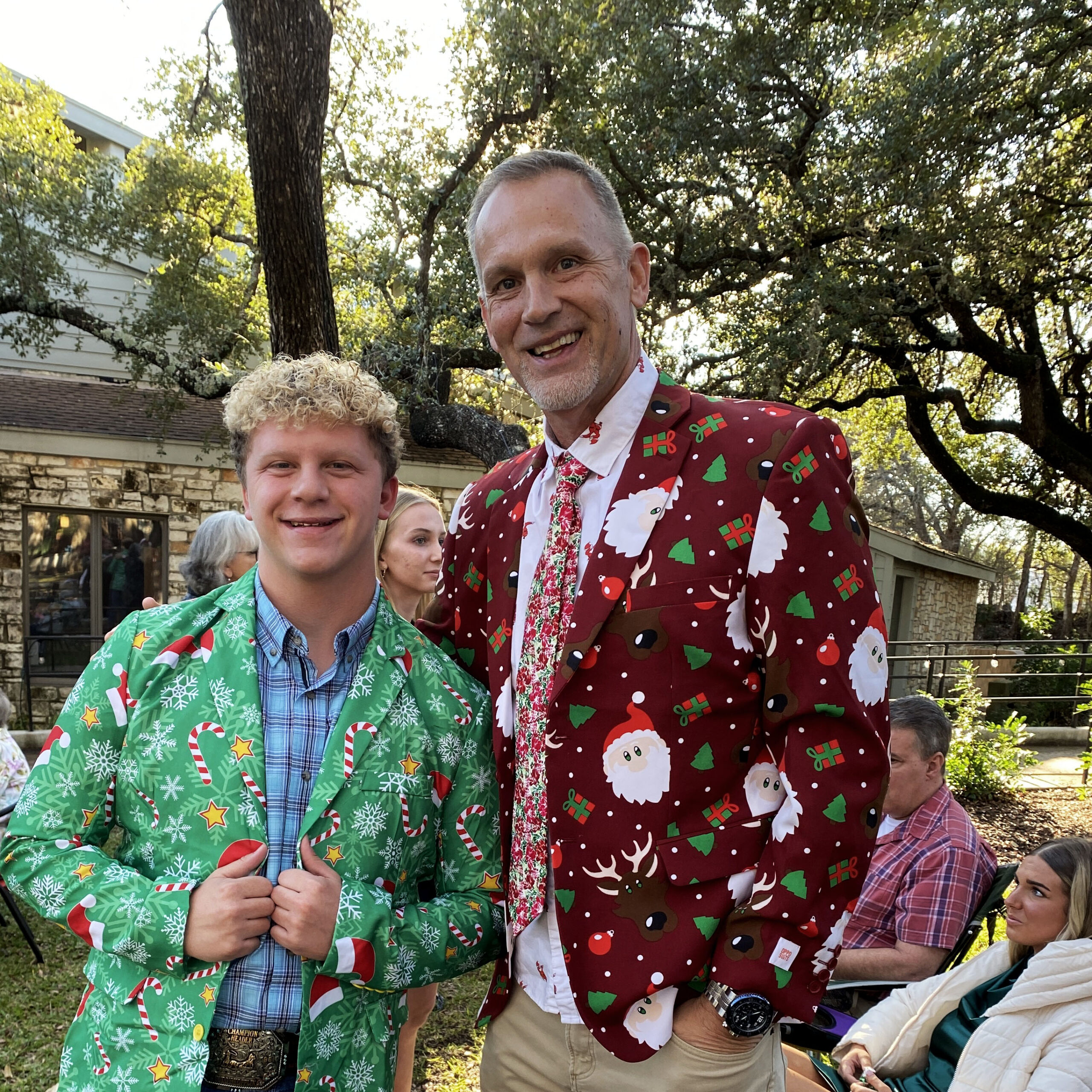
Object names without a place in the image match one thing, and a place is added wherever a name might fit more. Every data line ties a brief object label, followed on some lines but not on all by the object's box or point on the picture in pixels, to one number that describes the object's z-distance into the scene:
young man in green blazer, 1.55
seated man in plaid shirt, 3.40
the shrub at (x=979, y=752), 8.34
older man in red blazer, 1.61
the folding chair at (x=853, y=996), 3.41
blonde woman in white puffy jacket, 2.60
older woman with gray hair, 4.71
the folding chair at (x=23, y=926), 4.93
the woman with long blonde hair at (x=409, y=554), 4.21
